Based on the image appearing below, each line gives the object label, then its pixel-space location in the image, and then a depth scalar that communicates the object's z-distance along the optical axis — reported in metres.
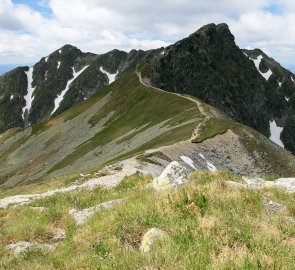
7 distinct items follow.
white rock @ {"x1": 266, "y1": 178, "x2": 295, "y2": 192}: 18.61
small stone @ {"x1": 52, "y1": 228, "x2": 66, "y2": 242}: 13.21
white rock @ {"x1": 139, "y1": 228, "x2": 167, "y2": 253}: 9.23
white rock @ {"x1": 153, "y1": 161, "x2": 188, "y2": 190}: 15.88
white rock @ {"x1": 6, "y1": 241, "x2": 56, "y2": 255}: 11.65
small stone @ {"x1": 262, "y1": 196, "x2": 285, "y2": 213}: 12.86
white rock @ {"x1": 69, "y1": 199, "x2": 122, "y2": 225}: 14.22
